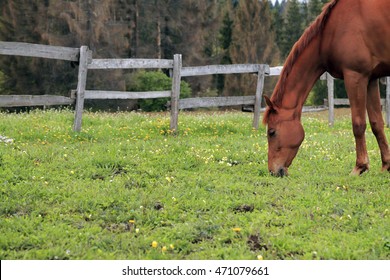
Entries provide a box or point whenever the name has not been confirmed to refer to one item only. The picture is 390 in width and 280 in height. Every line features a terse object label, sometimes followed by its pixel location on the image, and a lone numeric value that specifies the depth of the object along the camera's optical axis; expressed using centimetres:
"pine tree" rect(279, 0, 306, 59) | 7806
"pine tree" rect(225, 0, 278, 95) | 6012
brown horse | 1195
